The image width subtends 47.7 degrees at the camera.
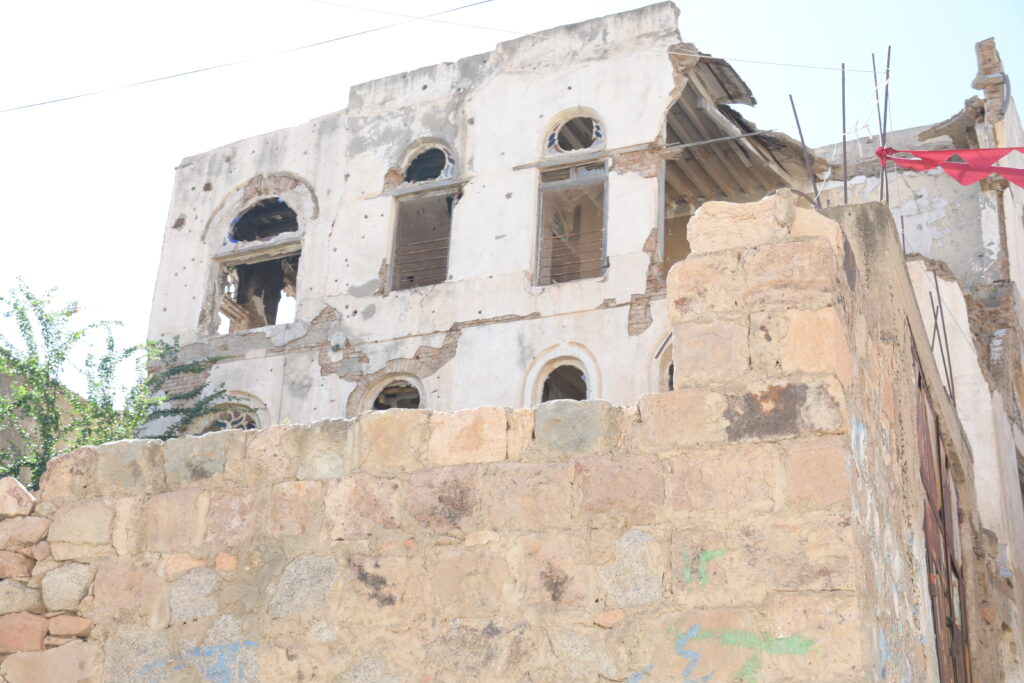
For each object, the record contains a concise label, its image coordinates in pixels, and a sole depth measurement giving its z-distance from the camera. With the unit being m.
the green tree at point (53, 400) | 14.45
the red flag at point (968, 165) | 12.97
